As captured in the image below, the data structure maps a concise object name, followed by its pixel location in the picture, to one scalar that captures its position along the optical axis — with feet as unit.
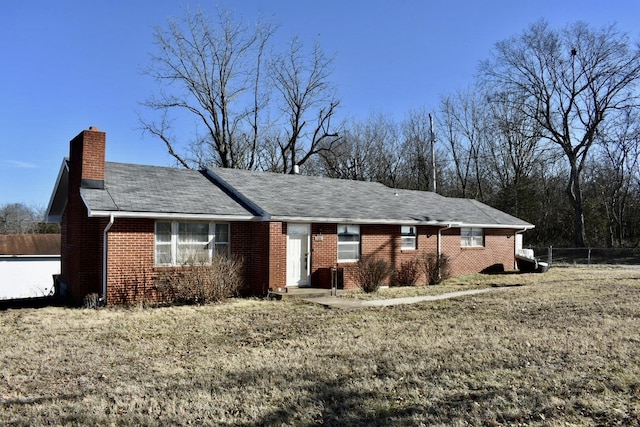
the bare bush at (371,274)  55.52
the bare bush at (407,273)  63.88
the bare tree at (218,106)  119.85
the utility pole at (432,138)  111.01
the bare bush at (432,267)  65.67
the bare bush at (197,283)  46.09
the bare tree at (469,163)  158.40
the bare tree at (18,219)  169.17
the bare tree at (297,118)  131.95
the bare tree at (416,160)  152.25
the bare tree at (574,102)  127.44
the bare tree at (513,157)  137.59
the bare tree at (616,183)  140.71
